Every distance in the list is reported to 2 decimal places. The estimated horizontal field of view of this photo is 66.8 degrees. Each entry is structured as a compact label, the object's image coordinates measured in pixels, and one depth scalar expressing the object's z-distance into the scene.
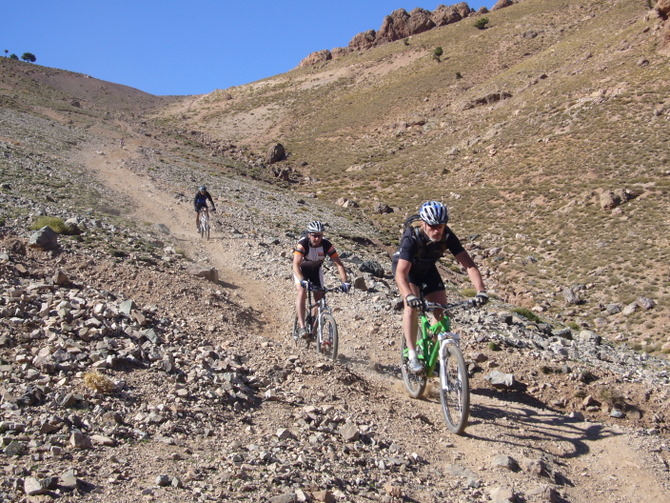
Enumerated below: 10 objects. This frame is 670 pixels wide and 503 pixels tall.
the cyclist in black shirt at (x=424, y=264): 6.40
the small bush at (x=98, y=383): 5.80
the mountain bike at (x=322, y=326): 8.81
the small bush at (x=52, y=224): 13.35
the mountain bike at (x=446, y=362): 6.09
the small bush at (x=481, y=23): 94.94
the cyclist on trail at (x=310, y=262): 9.04
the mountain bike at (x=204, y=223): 20.84
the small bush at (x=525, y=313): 17.24
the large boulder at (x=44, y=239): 11.46
